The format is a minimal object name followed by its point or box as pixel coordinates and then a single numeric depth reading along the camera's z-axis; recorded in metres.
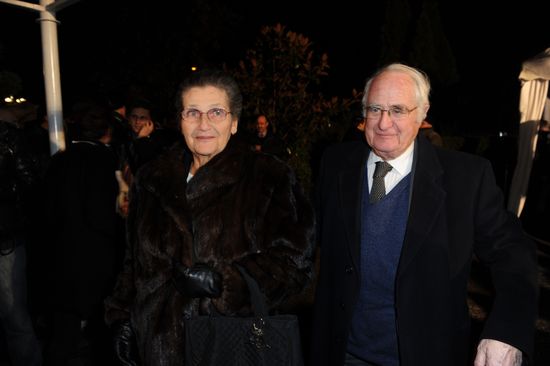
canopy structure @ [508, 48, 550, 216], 5.75
